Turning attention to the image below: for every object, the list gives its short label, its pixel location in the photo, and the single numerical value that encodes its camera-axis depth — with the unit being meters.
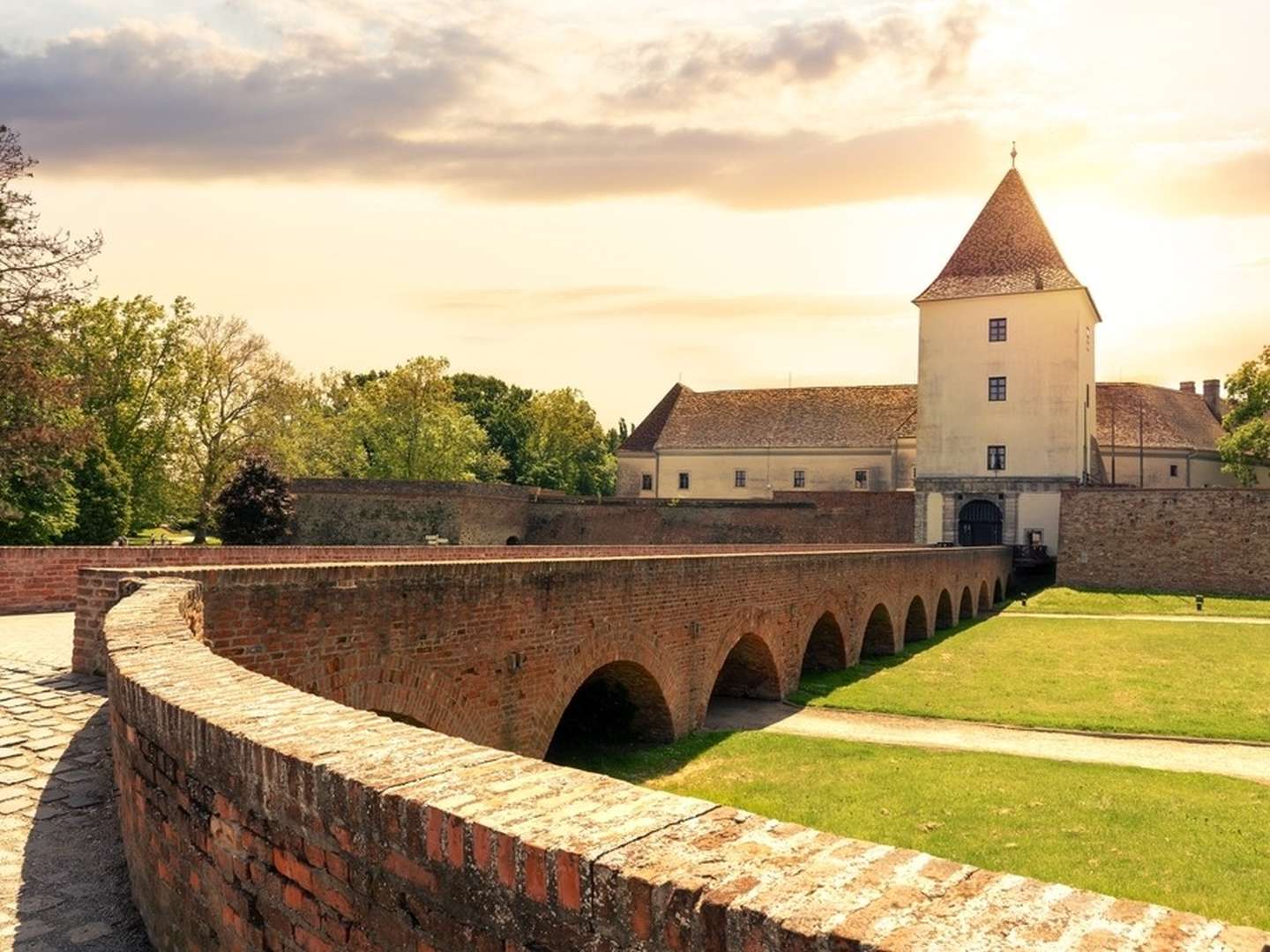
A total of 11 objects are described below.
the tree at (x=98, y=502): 33.09
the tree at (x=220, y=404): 43.19
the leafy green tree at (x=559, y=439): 66.56
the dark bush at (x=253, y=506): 34.81
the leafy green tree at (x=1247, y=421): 48.91
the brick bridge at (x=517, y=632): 7.36
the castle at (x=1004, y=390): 44.78
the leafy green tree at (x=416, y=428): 52.81
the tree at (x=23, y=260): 24.47
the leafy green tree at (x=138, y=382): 38.81
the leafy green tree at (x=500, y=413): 71.94
